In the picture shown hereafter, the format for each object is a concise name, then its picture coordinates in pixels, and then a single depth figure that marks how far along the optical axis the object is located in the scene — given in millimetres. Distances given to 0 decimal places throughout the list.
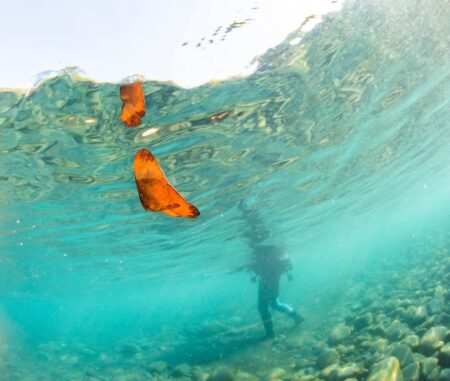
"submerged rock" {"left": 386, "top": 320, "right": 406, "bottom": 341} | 8191
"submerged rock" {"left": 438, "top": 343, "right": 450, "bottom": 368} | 5474
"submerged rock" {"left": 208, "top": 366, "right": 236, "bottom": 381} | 10166
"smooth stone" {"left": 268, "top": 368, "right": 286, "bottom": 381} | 8795
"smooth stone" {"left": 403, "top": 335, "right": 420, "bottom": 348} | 6455
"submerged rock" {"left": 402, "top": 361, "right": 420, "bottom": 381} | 5398
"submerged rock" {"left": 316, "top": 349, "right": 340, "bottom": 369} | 8289
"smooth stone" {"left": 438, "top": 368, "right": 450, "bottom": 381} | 4973
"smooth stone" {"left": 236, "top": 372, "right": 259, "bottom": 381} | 9627
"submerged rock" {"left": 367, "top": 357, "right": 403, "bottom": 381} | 5410
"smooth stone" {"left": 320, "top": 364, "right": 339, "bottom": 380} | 6670
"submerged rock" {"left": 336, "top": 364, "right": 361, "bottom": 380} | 6348
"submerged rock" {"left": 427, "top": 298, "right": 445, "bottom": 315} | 8461
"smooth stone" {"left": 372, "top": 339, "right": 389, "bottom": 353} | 7632
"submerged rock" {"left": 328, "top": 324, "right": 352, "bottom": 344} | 10375
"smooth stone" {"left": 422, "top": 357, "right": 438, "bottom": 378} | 5355
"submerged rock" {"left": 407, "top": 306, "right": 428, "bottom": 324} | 8469
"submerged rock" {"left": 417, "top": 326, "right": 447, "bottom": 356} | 6094
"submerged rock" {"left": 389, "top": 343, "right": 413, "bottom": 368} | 6049
